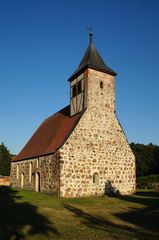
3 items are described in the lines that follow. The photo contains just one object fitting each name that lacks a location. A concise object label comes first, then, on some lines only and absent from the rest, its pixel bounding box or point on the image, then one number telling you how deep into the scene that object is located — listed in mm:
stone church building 19386
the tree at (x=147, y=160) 51062
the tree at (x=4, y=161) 53397
